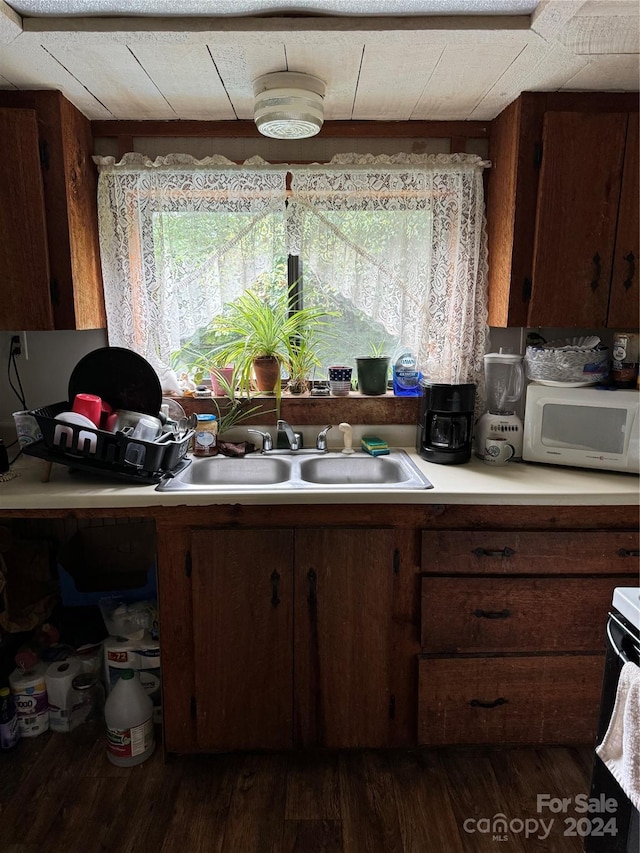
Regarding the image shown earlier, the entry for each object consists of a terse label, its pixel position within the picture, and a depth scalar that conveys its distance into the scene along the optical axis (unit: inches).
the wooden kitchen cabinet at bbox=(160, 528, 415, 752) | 69.6
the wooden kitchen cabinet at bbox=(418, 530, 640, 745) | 69.8
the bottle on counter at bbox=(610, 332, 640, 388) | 77.8
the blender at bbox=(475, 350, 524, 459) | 82.5
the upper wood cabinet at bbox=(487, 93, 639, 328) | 74.1
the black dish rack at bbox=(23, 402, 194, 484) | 70.1
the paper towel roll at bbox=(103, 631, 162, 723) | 76.6
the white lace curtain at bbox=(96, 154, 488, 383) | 84.9
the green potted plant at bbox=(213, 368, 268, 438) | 88.7
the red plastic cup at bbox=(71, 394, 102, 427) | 75.5
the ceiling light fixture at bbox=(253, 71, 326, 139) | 68.8
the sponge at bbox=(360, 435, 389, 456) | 86.4
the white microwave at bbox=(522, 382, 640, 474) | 74.1
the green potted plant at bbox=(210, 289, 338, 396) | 87.1
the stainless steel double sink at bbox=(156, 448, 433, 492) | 83.9
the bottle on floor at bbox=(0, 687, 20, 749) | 73.8
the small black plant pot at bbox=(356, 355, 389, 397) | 89.9
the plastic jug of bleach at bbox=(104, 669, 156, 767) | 71.2
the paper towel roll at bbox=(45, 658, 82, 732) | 76.7
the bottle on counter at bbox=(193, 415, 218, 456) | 84.4
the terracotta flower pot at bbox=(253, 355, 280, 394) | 88.4
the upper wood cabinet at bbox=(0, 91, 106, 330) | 74.2
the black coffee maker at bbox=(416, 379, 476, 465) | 80.2
